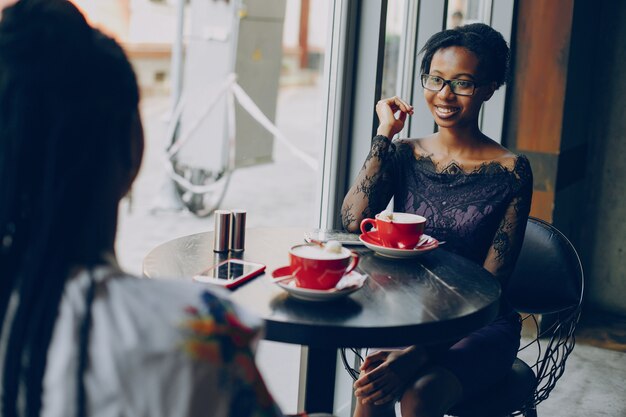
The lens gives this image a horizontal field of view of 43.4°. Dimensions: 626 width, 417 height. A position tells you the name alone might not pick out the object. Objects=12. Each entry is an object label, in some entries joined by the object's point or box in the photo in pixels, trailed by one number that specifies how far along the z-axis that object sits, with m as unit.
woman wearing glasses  2.12
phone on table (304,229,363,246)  1.90
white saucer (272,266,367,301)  1.42
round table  1.35
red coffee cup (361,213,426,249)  1.79
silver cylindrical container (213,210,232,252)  1.76
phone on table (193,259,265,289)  1.52
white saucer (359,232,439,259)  1.78
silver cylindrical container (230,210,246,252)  1.78
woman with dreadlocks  0.77
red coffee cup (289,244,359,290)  1.44
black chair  2.08
